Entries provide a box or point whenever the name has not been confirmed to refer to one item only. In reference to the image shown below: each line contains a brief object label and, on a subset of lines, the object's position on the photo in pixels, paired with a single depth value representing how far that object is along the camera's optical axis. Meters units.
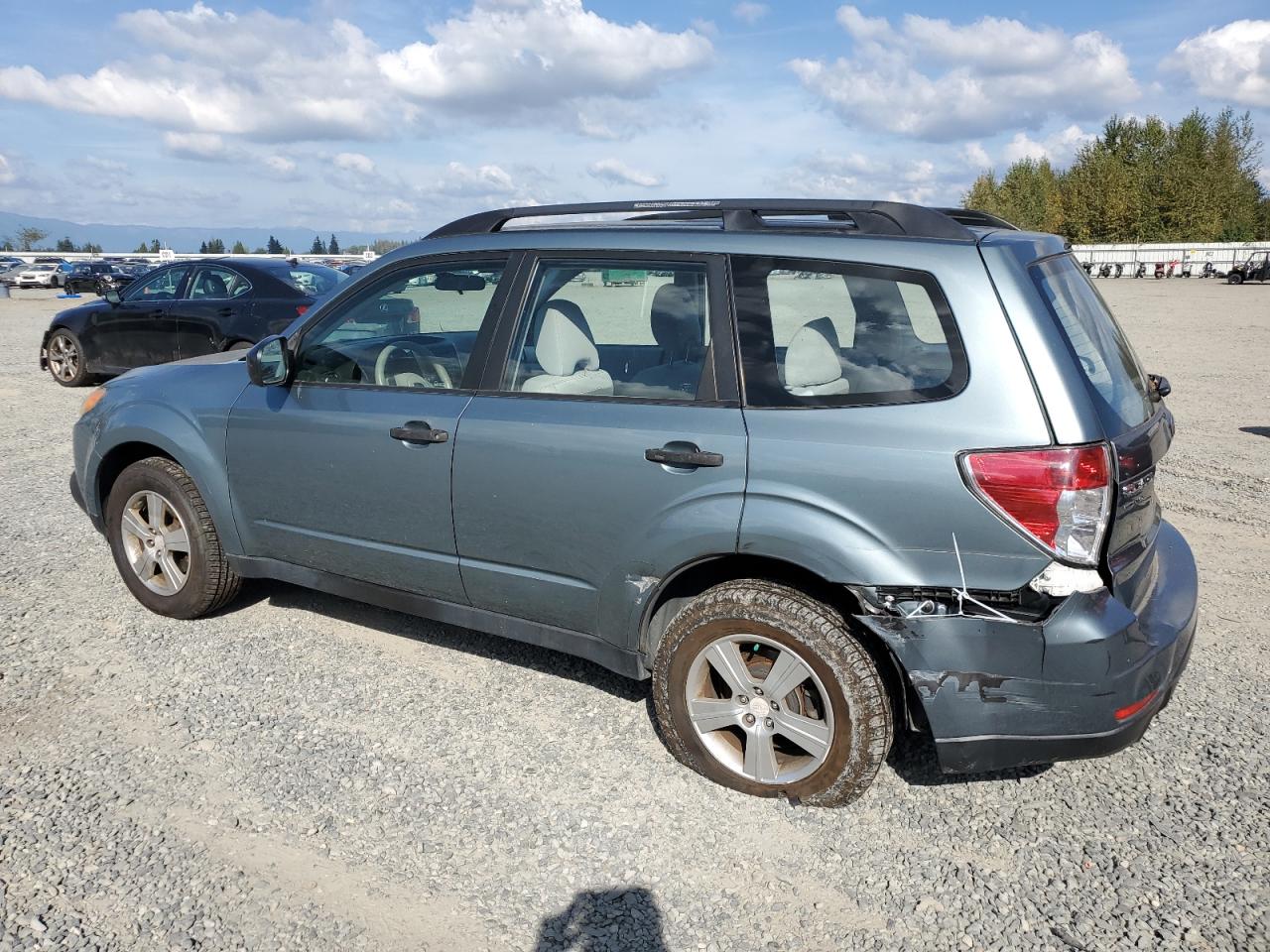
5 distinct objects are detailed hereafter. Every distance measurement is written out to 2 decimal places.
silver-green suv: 2.81
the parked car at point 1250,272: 47.38
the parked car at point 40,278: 48.88
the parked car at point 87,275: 38.32
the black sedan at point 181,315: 11.23
